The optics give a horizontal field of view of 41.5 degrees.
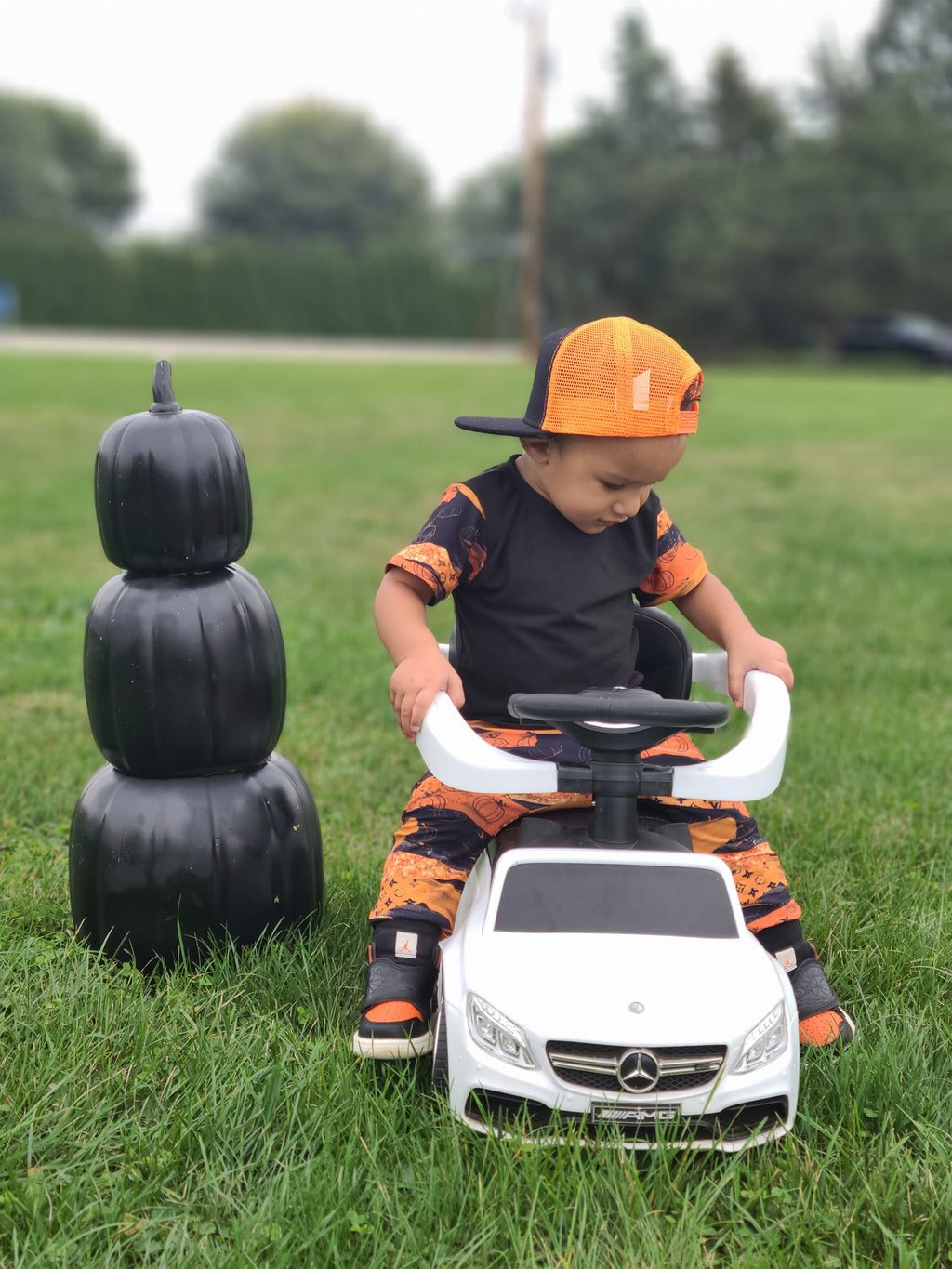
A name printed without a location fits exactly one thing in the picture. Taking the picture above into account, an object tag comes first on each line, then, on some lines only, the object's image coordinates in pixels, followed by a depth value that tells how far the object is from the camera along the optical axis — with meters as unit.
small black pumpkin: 2.30
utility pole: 35.50
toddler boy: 2.14
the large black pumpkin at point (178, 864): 2.32
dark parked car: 35.50
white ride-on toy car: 1.72
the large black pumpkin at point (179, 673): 2.30
